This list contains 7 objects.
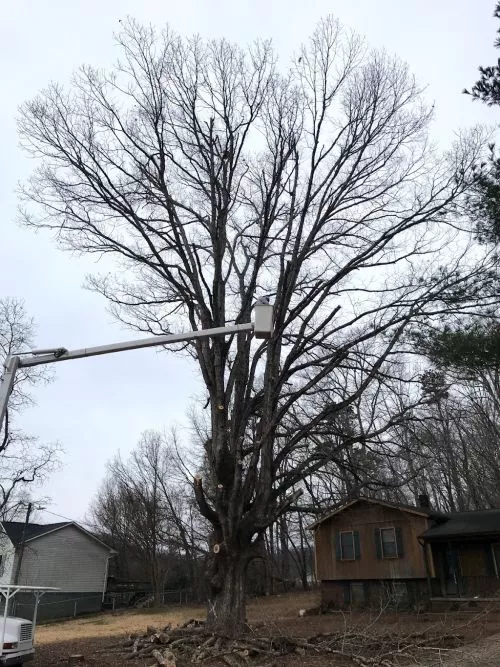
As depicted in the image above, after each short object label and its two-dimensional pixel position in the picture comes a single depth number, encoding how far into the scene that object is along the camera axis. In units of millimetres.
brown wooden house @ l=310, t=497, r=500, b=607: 23750
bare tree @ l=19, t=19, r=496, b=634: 13891
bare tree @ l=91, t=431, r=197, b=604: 44125
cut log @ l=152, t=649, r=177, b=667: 10377
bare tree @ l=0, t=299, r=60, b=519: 24841
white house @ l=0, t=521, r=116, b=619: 35156
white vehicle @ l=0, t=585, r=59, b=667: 10930
